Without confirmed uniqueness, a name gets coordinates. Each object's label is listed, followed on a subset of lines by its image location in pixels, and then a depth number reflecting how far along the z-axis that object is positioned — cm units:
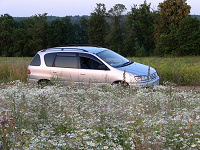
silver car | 970
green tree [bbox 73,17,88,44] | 7919
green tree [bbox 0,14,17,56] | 6962
